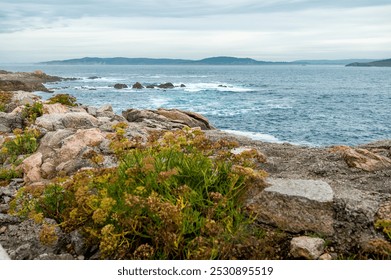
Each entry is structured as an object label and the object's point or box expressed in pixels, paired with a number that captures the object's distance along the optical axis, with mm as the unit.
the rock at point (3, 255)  4415
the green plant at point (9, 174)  8414
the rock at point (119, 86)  82088
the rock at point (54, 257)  4609
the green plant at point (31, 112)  13094
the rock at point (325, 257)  4341
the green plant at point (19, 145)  9930
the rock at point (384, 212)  4898
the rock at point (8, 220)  6004
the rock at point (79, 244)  4922
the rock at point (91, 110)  17625
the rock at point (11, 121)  13125
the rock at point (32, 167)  7960
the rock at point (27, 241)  4953
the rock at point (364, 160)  7297
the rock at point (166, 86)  84812
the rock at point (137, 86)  80806
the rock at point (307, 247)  4359
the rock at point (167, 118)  18578
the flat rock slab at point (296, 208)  4898
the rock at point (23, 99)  16031
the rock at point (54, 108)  14480
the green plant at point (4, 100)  16336
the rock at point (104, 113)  17203
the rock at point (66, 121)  11859
